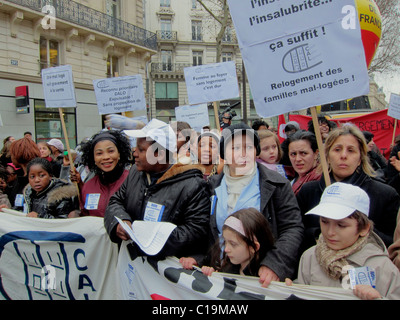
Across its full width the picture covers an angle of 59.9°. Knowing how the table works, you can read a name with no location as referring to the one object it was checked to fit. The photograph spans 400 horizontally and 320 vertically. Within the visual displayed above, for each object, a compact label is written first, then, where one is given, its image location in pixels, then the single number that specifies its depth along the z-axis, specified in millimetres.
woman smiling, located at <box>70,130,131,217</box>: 3221
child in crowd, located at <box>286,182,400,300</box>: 1769
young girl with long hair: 2021
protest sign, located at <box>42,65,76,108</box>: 4672
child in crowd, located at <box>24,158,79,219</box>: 3293
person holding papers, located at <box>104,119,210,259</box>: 2389
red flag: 7109
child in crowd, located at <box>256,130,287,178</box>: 3434
